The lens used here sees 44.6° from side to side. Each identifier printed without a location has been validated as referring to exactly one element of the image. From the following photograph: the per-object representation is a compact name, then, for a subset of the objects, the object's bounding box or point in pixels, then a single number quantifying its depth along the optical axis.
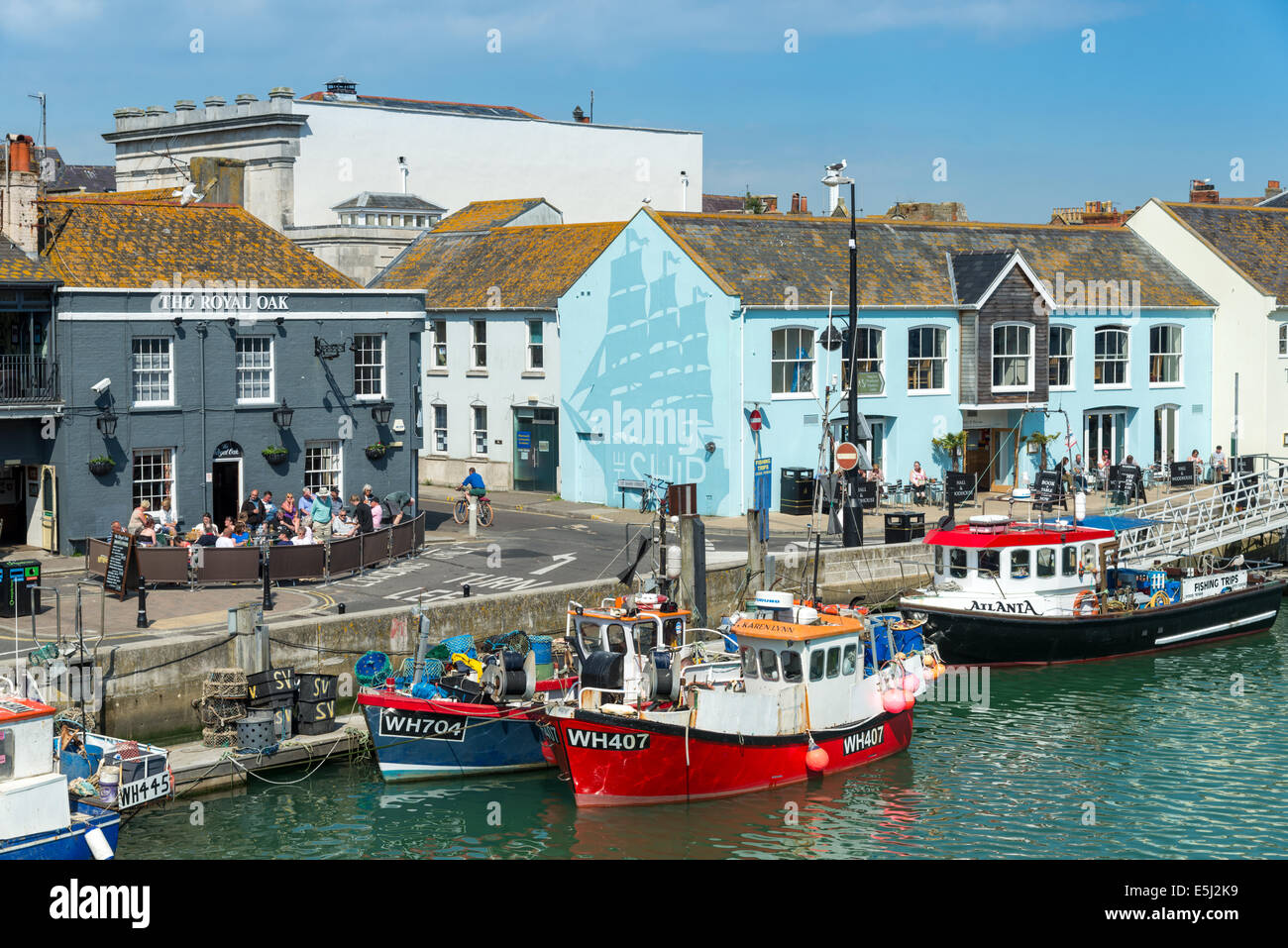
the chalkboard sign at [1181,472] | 47.78
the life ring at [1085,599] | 32.94
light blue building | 43.53
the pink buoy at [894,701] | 26.05
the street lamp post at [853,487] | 35.34
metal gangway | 36.78
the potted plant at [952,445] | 46.28
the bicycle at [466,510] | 41.12
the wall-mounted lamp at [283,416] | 36.44
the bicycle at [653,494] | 43.19
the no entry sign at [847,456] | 34.84
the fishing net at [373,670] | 25.47
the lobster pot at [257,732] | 24.31
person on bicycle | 40.47
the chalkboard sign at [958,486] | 44.28
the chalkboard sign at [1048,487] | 43.44
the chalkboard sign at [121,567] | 29.52
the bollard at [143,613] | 27.05
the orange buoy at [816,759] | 24.59
